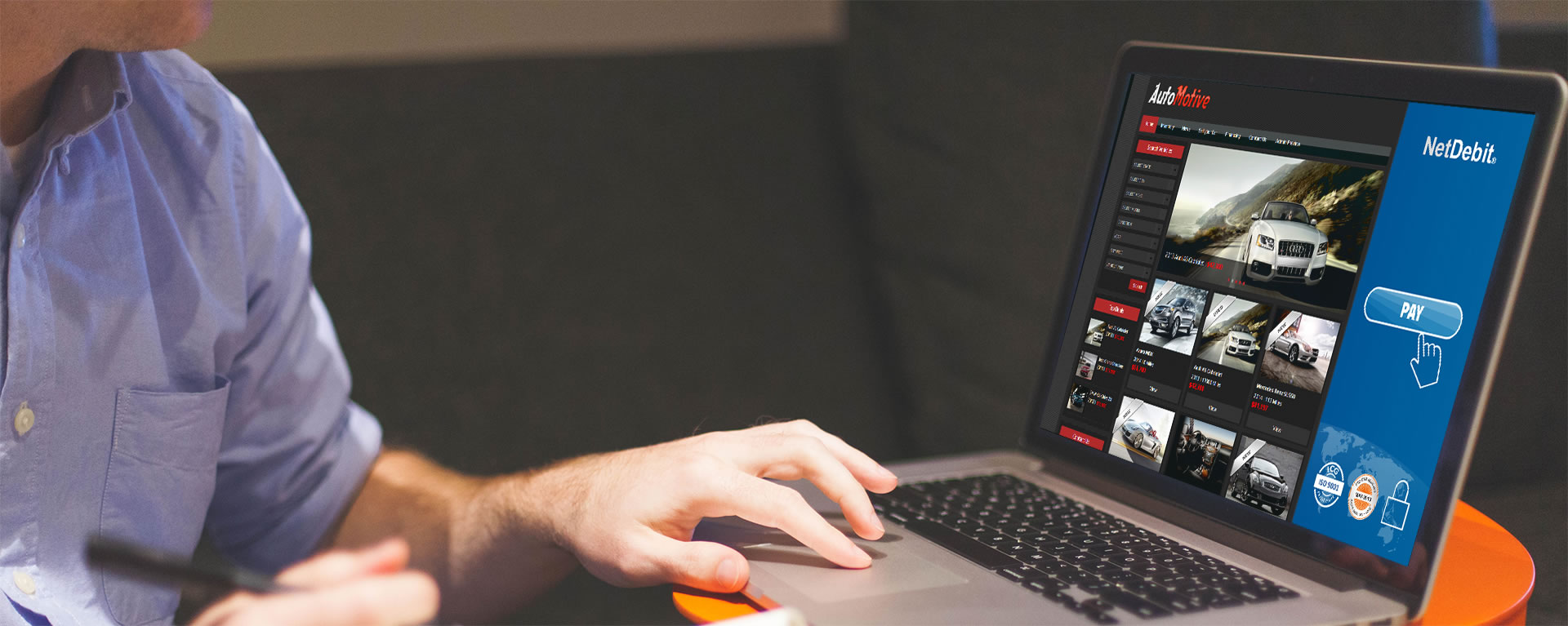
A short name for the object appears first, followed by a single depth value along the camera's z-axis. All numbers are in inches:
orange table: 22.9
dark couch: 49.7
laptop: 22.1
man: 26.1
